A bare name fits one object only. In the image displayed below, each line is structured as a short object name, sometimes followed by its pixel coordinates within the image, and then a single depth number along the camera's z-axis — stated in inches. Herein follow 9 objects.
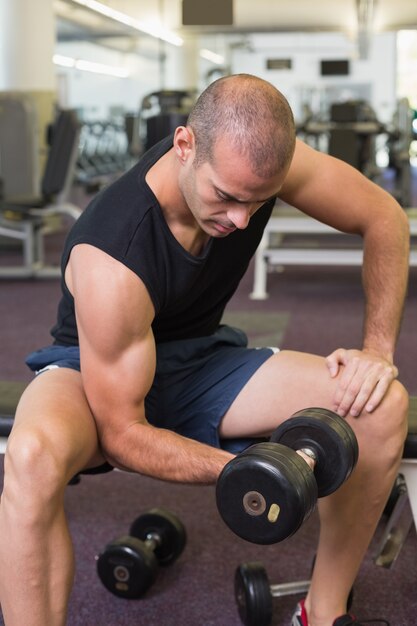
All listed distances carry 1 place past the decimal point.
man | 48.9
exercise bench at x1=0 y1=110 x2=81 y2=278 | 200.1
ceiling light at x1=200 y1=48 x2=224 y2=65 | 362.6
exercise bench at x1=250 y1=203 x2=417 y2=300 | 179.3
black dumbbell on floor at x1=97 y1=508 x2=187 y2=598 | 67.2
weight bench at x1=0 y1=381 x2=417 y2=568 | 58.3
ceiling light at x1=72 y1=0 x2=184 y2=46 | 264.8
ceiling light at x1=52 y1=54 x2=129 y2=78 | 400.5
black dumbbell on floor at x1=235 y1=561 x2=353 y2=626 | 62.4
